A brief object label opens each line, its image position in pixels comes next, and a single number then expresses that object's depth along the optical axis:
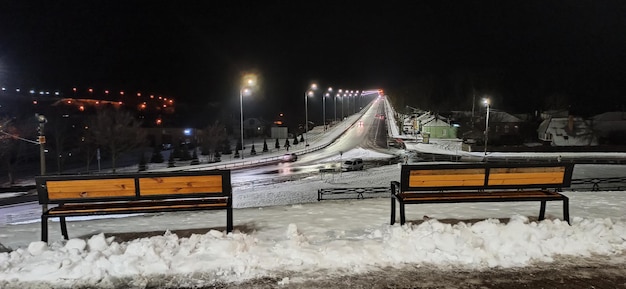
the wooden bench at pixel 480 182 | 7.22
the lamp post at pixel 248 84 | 39.34
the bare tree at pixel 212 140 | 57.00
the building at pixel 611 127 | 57.69
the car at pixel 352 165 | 37.72
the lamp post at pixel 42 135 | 10.25
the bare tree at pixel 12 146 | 44.59
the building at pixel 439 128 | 71.88
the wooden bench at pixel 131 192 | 6.58
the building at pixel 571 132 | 58.91
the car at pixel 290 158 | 44.97
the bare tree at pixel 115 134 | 54.22
